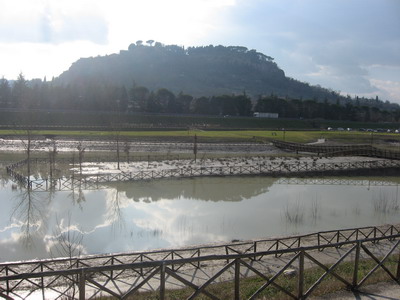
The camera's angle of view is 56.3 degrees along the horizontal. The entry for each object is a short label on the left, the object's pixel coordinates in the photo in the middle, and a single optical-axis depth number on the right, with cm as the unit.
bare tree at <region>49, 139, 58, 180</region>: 3438
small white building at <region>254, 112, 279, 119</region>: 11488
